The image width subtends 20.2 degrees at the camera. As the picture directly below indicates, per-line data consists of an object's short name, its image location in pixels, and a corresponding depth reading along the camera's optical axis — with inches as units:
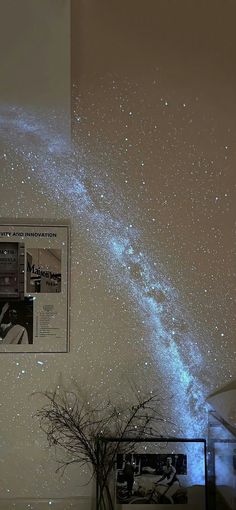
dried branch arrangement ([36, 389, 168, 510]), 81.9
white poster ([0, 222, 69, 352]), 82.8
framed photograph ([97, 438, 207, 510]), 81.7
